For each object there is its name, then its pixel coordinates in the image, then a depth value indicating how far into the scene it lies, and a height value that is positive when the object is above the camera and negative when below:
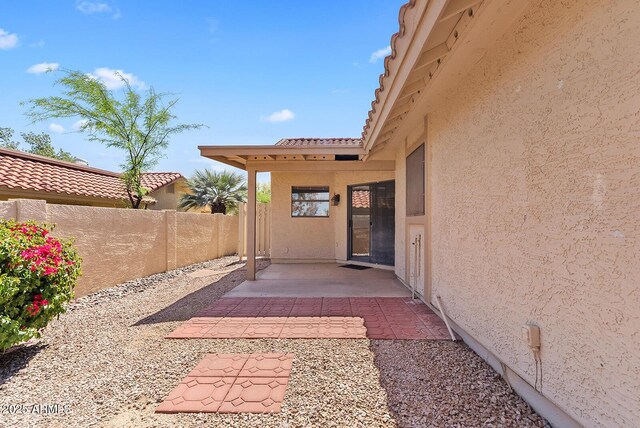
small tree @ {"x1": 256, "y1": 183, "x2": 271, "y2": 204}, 40.46 +3.78
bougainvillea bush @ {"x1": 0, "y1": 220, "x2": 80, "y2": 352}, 4.07 -0.92
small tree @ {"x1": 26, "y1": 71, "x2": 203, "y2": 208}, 11.98 +4.16
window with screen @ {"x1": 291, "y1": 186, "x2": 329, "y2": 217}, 13.08 +0.70
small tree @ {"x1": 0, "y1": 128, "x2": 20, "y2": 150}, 39.81 +10.36
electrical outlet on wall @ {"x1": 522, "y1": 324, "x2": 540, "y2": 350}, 3.00 -1.17
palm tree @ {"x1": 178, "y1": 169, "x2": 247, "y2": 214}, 19.83 +1.68
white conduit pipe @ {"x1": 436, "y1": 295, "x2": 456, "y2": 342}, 4.92 -1.76
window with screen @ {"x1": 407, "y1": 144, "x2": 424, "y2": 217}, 6.98 +0.85
